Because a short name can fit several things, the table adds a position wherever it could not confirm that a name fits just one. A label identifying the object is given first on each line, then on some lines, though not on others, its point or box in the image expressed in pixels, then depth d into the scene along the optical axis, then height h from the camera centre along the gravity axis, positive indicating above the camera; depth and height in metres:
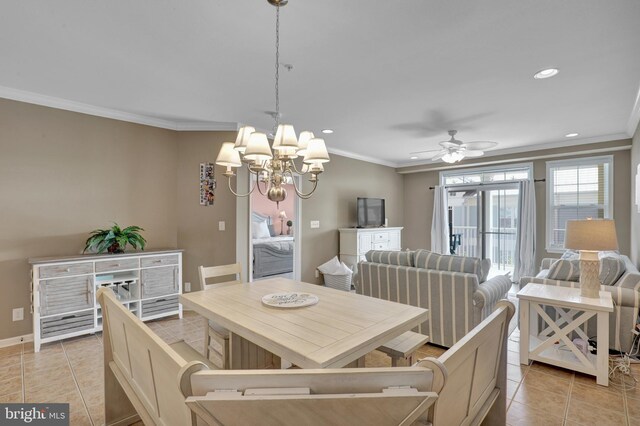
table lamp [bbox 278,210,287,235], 7.97 -0.15
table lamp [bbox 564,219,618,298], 2.42 -0.26
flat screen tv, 6.09 +0.00
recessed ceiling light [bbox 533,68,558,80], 2.61 +1.20
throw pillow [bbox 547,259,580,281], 2.97 -0.58
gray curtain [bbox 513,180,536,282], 5.55 -0.39
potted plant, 3.35 -0.30
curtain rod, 5.55 +0.57
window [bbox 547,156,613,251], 5.00 +0.33
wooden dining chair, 2.21 -0.91
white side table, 2.31 -0.96
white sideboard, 2.94 -0.80
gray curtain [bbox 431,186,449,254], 6.75 -0.27
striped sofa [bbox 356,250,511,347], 2.77 -0.74
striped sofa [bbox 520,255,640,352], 2.57 -0.85
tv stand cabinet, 5.62 -0.57
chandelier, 1.88 +0.39
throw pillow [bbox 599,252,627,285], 2.89 -0.56
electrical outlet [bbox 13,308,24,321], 3.08 -1.02
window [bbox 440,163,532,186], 5.86 +0.77
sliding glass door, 5.99 -0.20
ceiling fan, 3.82 +0.82
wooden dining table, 1.37 -0.60
